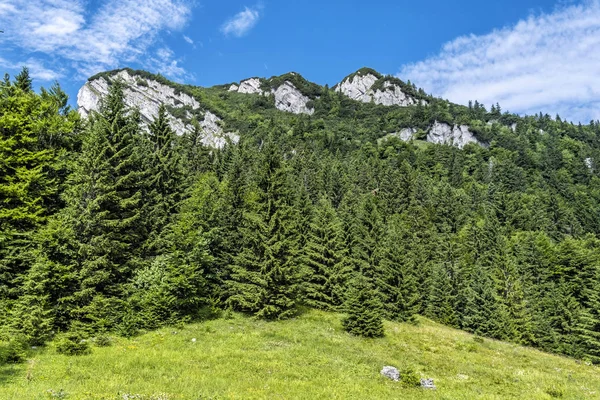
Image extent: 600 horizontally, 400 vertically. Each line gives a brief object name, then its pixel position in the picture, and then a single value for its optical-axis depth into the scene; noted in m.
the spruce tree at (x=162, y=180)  30.27
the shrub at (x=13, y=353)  16.02
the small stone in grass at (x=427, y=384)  17.16
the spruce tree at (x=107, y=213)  23.14
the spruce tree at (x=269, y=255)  30.52
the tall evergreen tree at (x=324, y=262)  37.81
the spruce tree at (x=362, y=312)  28.17
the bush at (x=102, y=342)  20.02
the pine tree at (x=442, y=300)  54.00
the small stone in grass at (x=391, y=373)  18.11
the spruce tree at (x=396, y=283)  42.25
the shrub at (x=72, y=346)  17.75
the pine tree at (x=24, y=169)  23.58
